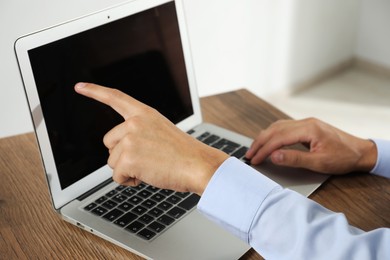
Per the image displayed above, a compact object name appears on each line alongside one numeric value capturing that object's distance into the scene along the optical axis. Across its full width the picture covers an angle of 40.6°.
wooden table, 0.87
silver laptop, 0.87
